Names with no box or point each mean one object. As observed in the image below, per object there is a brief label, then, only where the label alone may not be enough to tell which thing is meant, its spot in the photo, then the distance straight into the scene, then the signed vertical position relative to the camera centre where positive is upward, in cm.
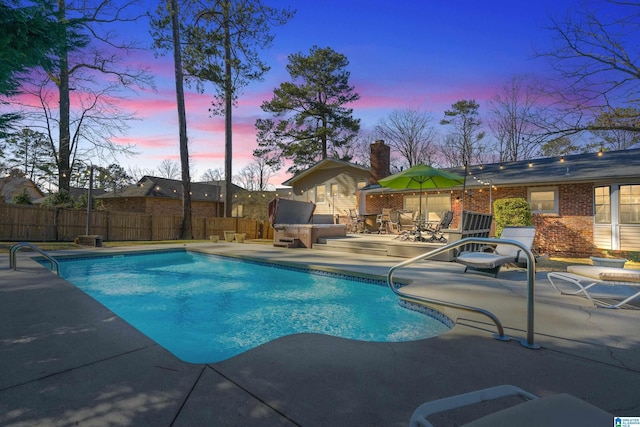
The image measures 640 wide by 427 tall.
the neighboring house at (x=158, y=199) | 2652 +171
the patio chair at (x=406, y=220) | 1275 +0
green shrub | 1066 +31
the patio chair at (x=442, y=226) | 985 -16
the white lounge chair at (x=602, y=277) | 408 -76
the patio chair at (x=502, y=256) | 566 -67
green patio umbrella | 938 +143
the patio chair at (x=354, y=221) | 1603 -6
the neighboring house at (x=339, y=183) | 1728 +237
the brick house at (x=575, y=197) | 1095 +101
